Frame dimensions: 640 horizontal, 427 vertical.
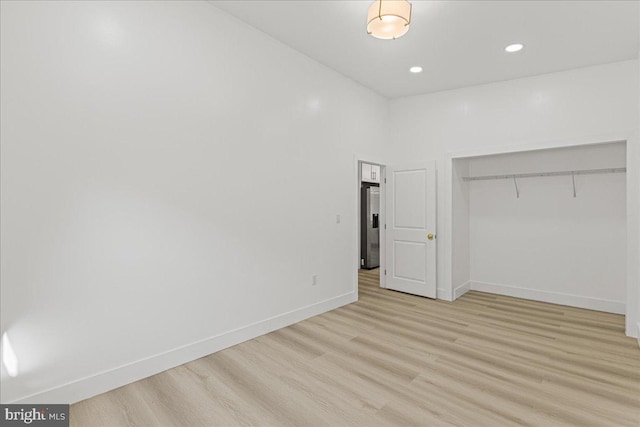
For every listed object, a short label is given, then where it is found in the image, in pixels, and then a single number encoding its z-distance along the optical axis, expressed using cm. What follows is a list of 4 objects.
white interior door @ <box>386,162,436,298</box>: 499
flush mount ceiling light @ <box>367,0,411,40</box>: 237
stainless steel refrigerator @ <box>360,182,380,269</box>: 709
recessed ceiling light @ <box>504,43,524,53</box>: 368
